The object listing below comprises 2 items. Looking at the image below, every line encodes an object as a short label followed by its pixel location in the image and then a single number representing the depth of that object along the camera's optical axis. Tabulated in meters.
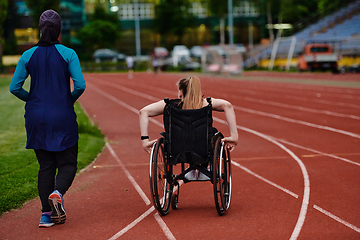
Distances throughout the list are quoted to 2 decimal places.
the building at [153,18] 80.25
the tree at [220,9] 75.04
